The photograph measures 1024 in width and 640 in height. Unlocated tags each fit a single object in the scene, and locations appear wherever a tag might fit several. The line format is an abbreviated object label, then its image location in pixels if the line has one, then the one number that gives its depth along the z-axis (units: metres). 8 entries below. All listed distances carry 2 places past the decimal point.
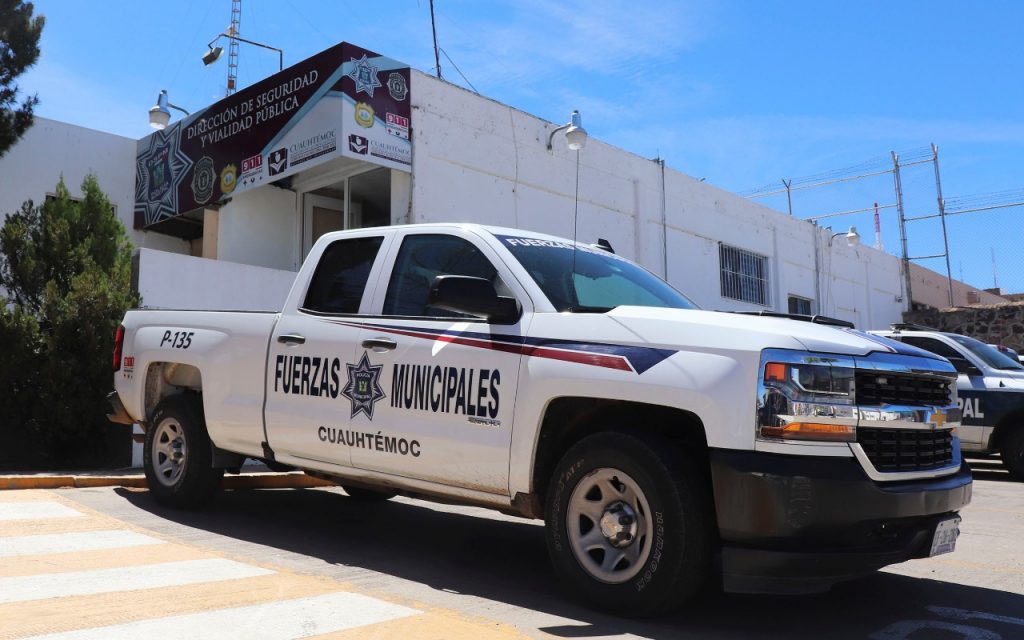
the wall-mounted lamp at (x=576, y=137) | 14.56
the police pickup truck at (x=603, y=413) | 3.72
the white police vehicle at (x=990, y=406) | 10.42
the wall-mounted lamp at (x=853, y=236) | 24.44
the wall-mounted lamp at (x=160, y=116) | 16.73
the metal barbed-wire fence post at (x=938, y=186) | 23.40
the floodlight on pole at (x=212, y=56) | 17.47
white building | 13.24
